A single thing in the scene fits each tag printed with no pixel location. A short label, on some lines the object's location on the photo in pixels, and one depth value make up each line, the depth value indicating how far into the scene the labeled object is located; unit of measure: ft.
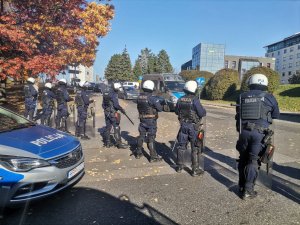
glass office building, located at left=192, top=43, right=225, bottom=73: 220.23
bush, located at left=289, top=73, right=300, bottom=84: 138.20
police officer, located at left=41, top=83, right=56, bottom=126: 25.65
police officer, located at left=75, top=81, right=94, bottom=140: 22.75
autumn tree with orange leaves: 28.13
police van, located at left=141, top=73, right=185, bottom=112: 43.57
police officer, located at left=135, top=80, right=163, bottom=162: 16.46
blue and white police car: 9.10
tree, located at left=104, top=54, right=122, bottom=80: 190.36
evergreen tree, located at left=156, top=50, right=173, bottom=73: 204.34
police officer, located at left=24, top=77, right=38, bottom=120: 26.99
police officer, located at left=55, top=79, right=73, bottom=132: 23.65
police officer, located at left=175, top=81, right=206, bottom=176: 14.14
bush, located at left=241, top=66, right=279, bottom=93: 60.89
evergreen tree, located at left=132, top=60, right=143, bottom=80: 203.43
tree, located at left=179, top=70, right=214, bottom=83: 93.35
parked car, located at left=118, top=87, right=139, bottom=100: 73.06
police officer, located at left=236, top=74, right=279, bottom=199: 11.06
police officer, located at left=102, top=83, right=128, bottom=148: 19.49
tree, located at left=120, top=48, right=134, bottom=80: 190.36
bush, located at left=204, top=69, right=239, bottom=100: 73.28
